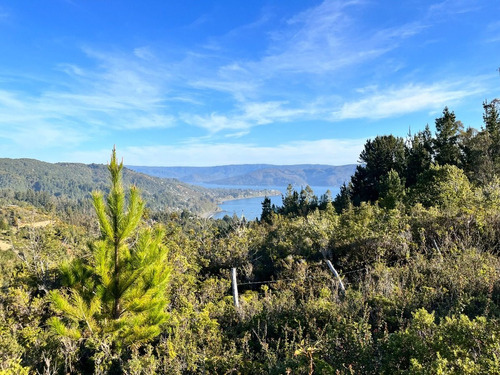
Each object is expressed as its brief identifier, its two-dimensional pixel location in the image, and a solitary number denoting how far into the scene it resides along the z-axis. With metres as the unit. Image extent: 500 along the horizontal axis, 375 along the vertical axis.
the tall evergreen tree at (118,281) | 3.50
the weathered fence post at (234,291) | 4.98
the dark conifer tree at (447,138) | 25.55
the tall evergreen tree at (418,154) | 27.28
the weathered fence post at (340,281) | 4.82
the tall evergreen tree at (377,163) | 31.36
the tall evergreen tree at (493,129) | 22.20
